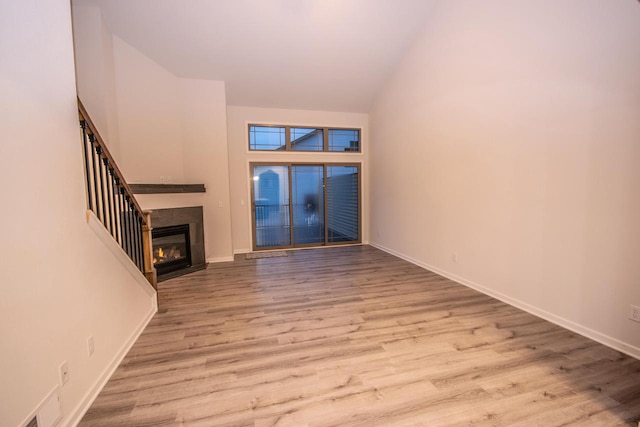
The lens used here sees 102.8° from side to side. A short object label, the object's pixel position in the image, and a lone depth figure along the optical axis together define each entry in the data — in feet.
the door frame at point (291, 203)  18.84
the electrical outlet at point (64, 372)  4.75
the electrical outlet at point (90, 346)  5.61
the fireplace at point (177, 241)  13.37
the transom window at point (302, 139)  18.71
